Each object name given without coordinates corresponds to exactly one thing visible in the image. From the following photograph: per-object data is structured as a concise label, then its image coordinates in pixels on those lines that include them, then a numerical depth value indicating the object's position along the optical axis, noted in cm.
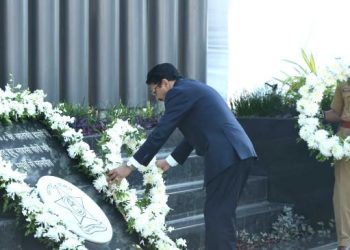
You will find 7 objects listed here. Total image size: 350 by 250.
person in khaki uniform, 1041
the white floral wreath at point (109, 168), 851
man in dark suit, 824
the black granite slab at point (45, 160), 839
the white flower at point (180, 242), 882
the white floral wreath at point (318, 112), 1030
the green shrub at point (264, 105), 1319
